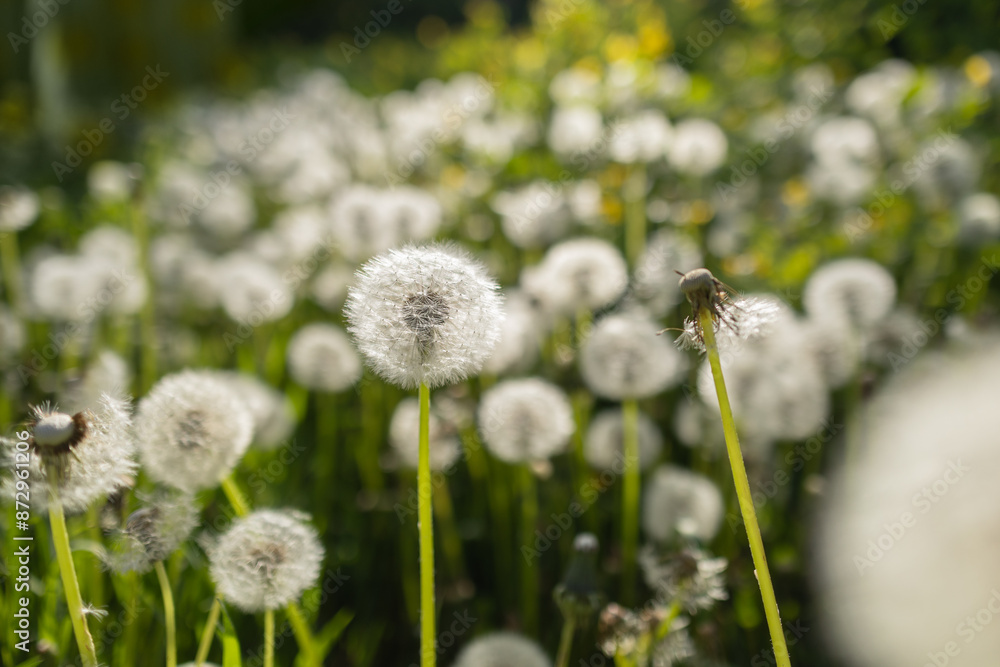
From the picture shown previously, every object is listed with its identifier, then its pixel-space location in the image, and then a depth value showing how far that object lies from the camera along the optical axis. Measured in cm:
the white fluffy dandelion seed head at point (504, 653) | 65
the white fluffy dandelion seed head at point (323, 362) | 82
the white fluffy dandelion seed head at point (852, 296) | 77
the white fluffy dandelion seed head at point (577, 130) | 99
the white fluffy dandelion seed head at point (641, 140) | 90
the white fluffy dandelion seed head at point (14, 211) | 84
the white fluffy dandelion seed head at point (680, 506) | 73
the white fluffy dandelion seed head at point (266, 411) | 78
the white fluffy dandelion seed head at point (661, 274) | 80
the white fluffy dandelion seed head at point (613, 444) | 77
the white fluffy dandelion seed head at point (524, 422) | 72
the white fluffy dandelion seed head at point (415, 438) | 74
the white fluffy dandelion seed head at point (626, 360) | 72
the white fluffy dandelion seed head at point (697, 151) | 96
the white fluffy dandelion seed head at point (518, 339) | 79
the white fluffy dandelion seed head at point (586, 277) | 77
